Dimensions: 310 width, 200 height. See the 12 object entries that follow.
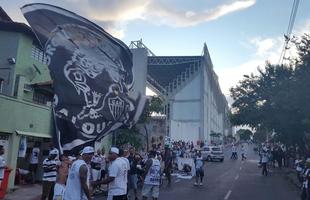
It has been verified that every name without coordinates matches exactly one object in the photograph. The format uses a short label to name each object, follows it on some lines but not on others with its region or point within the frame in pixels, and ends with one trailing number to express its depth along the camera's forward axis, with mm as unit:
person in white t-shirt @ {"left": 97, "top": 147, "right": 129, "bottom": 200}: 5498
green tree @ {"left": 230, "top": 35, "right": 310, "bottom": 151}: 15513
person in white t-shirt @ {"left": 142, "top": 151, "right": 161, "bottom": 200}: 8019
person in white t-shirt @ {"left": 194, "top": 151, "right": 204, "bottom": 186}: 14014
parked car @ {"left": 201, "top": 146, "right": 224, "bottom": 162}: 28867
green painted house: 11058
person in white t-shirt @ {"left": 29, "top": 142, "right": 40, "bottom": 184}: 12327
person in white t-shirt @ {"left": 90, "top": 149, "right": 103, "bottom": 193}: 10901
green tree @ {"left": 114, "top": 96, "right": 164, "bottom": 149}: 20094
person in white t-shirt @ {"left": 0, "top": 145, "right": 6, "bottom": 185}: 7789
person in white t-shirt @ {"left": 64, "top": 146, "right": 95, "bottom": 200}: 4636
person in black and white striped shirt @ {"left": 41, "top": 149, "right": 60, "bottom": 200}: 8087
